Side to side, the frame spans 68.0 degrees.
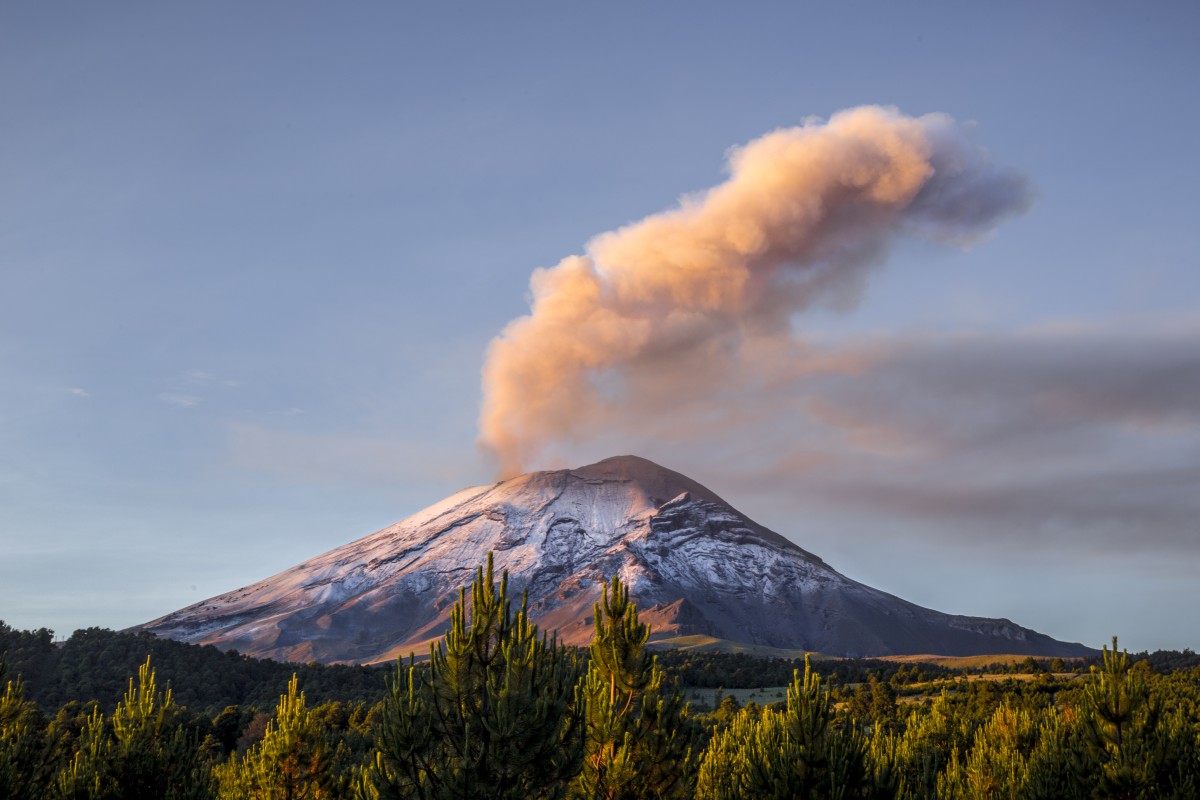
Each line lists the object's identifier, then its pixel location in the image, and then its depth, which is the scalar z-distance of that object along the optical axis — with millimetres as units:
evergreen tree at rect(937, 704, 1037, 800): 34406
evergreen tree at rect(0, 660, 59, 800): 20156
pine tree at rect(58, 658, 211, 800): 21406
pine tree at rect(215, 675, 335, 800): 29516
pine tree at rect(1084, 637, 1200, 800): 27781
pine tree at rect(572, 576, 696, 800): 20188
